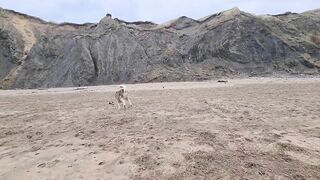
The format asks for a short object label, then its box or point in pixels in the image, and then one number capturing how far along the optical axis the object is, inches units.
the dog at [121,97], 210.3
